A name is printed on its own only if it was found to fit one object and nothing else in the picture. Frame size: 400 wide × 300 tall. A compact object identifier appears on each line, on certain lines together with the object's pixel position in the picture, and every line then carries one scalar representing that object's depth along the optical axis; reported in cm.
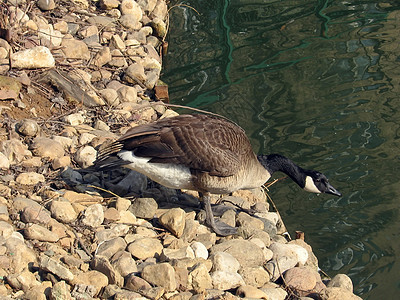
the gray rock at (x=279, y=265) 540
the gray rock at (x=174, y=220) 537
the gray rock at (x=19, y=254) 427
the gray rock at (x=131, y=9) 1009
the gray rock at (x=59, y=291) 400
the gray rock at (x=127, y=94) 789
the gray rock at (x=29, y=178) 557
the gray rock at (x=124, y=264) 465
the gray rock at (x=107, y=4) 994
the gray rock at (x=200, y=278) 462
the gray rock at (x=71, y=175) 579
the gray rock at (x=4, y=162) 566
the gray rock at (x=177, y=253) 493
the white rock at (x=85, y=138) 647
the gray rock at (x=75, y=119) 682
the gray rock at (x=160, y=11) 1084
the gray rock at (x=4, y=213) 485
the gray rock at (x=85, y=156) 608
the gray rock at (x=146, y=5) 1077
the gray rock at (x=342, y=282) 545
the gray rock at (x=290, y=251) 562
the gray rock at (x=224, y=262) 500
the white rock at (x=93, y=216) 522
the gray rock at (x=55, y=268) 419
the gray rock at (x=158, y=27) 1038
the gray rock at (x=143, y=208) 561
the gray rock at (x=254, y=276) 512
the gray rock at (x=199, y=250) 512
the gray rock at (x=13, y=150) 583
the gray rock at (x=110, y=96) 762
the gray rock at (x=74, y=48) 823
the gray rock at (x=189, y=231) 553
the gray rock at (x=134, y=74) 841
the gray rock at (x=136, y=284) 439
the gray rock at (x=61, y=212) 514
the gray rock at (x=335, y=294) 504
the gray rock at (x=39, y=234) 470
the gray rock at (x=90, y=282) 421
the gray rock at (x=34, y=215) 491
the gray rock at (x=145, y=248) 499
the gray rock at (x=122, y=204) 556
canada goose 557
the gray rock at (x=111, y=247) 491
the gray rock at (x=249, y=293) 476
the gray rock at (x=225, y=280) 481
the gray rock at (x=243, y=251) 531
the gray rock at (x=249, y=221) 605
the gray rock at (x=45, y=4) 891
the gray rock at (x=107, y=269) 441
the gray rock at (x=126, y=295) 424
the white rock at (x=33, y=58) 714
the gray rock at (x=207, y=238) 548
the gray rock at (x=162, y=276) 443
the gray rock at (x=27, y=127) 619
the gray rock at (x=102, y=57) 843
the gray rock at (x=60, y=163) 591
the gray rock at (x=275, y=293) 501
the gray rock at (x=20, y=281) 410
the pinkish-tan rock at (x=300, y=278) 524
